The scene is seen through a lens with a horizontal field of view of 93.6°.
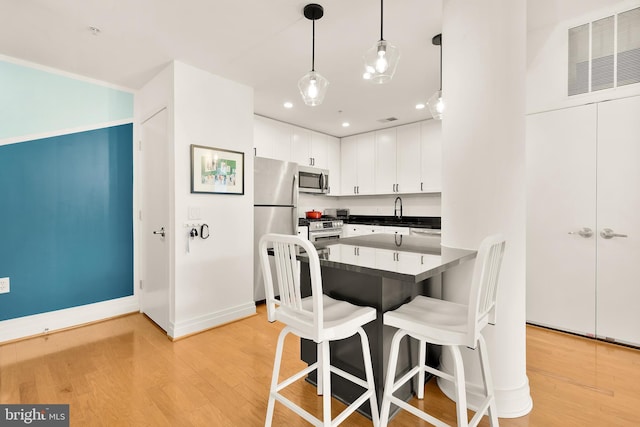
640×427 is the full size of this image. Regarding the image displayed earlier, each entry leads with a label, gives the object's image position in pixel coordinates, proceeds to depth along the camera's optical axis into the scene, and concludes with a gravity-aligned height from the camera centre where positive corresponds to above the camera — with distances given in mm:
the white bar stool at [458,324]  1195 -507
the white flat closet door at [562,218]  2568 -75
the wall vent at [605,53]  2350 +1285
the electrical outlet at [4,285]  2604 -651
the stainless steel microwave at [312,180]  4629 +487
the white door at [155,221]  2861 -109
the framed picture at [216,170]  2838 +396
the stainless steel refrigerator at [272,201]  3524 +114
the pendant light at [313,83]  1976 +839
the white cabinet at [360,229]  4828 -313
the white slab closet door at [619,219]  2373 -71
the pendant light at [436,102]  2374 +890
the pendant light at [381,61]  1691 +856
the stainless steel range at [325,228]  4430 -282
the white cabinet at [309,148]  4805 +1045
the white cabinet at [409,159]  4504 +819
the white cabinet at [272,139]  4289 +1062
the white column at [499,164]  1680 +261
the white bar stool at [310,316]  1244 -495
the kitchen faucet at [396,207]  5250 +55
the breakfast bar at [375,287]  1427 -445
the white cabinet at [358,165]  5223 +814
